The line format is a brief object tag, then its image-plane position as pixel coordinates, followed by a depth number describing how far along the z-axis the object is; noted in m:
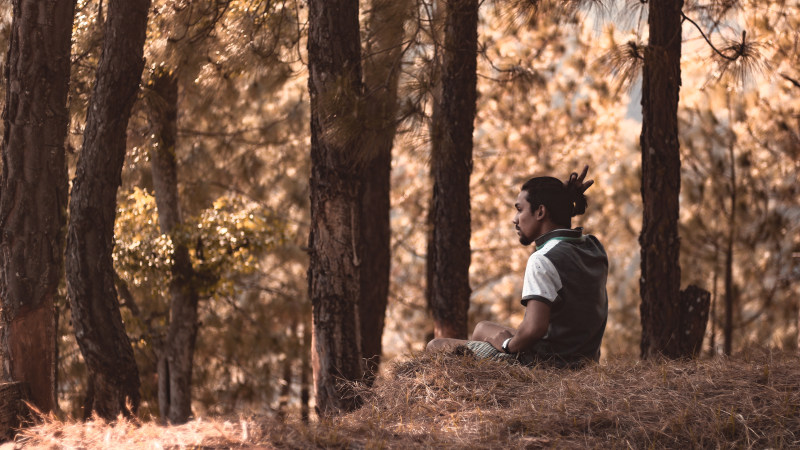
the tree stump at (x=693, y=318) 6.64
